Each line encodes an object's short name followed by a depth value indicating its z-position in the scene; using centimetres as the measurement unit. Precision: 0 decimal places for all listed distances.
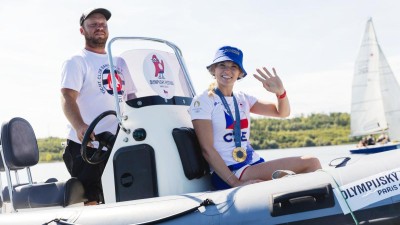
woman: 429
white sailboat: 3108
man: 482
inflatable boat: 361
